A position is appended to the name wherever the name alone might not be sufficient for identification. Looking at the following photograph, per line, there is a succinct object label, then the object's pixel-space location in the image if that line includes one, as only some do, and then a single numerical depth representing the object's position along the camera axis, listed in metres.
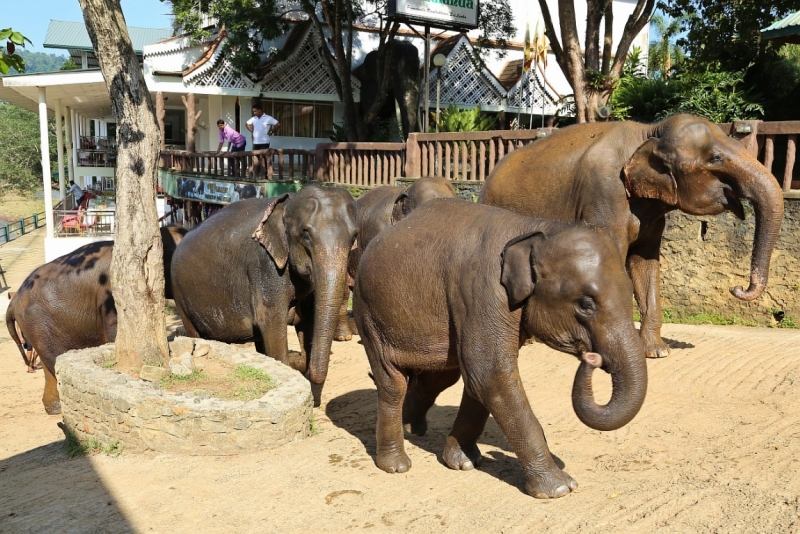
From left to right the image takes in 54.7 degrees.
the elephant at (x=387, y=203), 8.56
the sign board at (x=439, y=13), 17.73
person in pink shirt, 20.20
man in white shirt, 18.80
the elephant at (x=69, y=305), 8.62
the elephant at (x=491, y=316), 4.06
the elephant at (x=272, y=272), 6.75
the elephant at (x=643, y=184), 5.96
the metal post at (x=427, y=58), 17.48
